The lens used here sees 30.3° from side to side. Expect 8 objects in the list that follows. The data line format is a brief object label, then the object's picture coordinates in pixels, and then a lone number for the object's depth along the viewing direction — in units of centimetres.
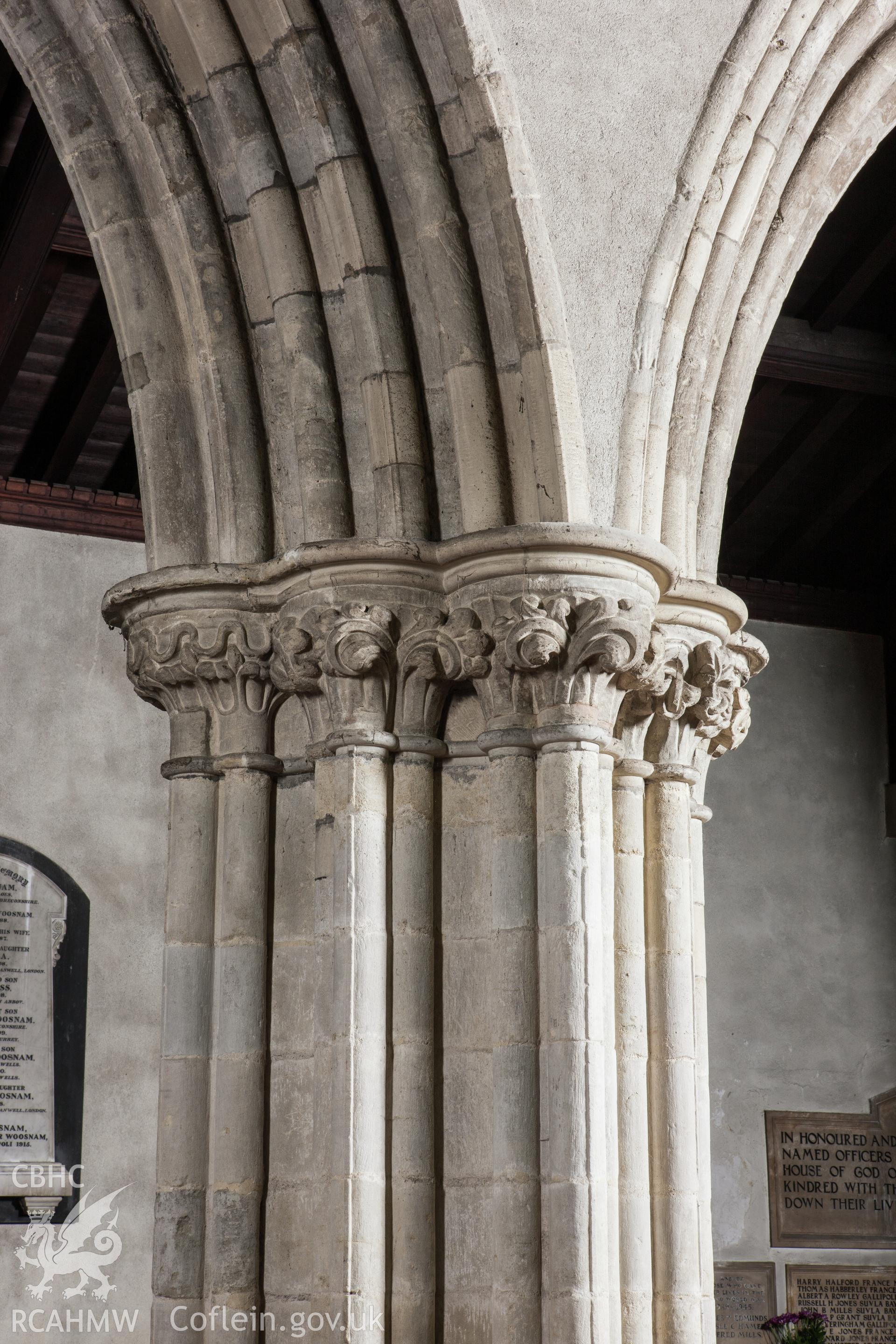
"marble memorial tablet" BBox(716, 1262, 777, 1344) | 716
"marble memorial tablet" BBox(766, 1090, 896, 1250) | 748
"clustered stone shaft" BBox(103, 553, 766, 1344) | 277
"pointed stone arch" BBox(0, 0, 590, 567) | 309
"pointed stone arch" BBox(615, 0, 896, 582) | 322
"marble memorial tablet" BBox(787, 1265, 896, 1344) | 739
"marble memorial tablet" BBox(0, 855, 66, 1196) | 628
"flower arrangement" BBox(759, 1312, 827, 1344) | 548
